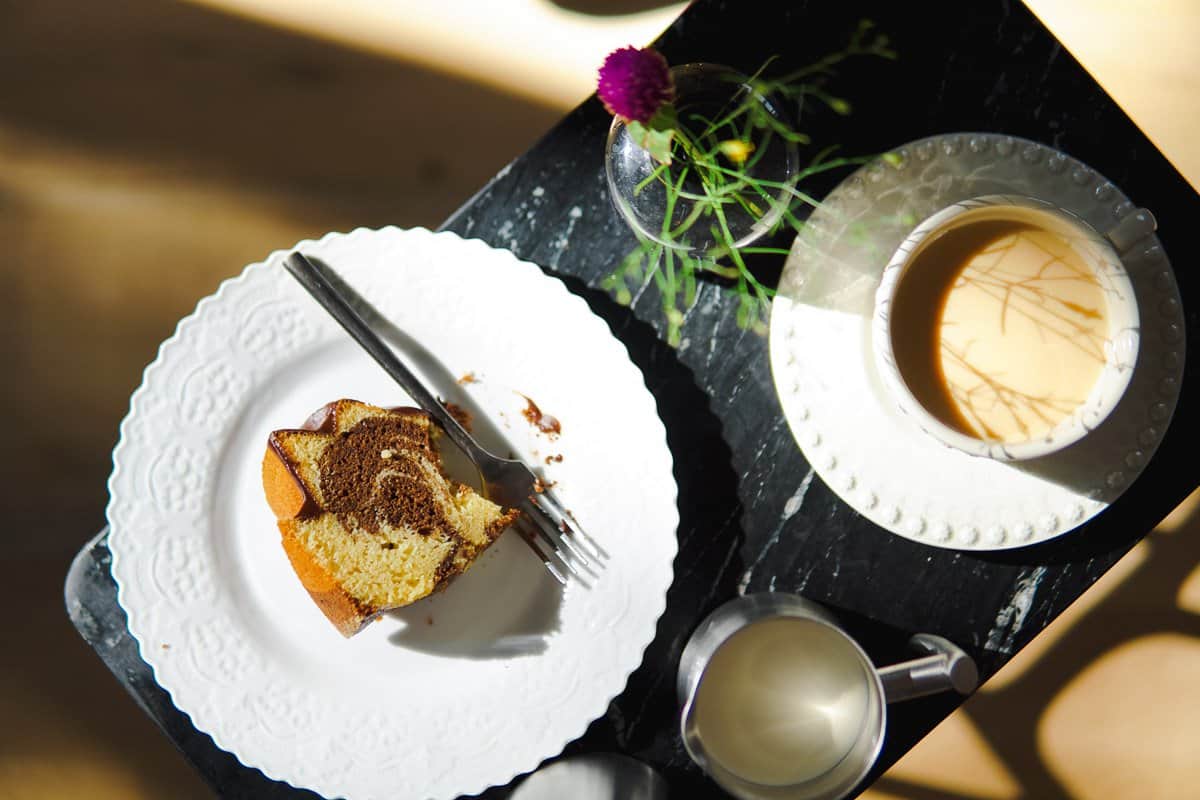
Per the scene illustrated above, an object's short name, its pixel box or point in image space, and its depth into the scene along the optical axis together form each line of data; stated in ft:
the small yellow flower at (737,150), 2.08
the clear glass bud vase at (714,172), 2.13
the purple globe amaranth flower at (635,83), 1.92
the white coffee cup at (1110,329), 2.01
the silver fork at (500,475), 2.17
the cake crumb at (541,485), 2.20
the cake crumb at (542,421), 2.20
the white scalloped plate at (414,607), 2.15
